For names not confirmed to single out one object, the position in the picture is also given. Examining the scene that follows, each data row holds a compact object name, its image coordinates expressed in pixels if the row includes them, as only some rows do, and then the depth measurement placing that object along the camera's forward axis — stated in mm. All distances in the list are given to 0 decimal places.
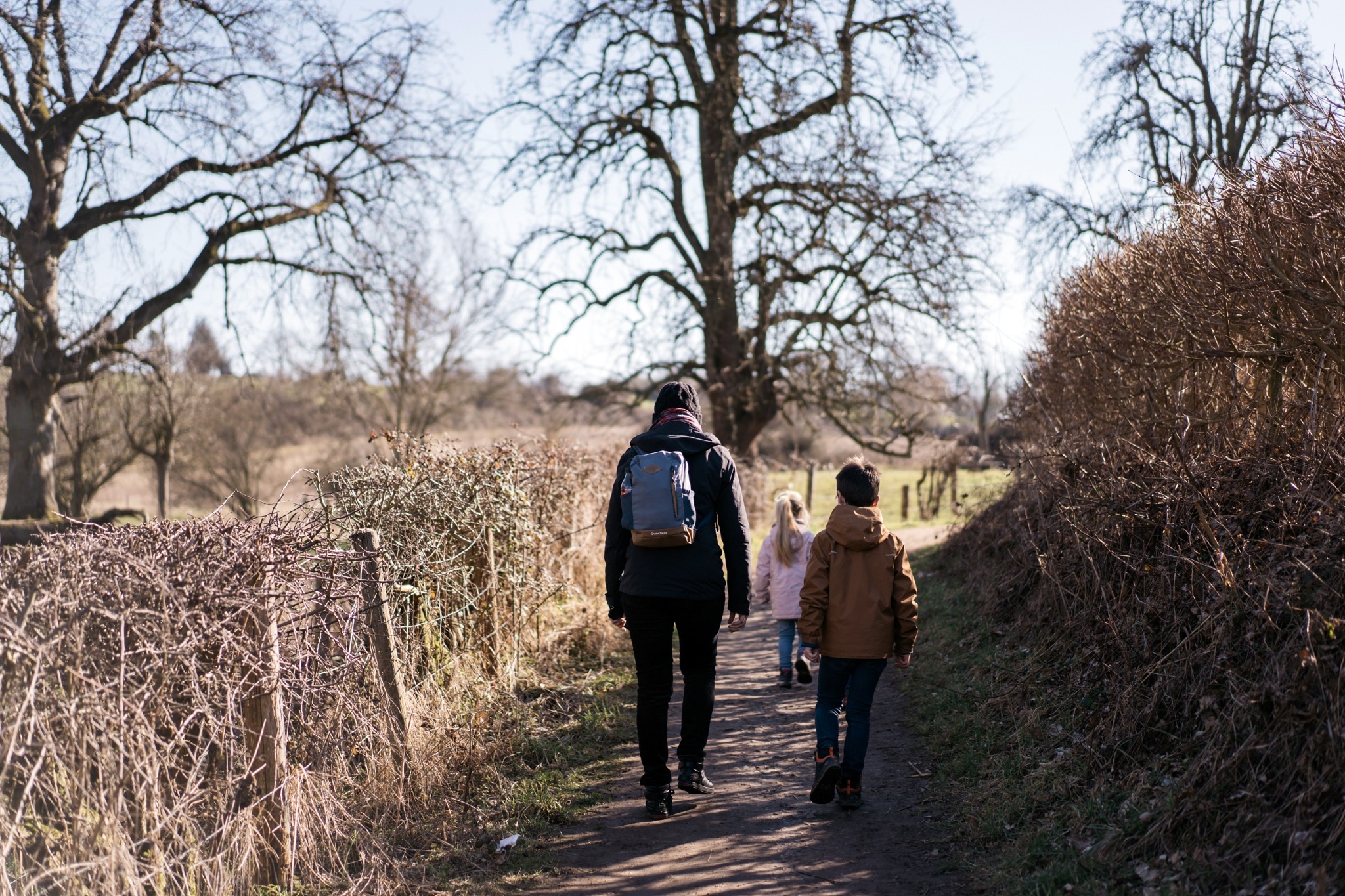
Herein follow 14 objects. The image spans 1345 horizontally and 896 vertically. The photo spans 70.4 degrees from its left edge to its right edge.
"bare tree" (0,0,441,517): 14750
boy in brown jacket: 4797
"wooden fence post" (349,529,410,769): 4703
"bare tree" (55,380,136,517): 24219
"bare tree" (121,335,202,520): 24245
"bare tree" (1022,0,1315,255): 17953
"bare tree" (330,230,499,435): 31000
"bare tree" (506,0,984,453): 15734
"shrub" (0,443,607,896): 3098
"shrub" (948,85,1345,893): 3504
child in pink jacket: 7410
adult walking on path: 4762
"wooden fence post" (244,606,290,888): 3795
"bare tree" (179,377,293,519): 27516
